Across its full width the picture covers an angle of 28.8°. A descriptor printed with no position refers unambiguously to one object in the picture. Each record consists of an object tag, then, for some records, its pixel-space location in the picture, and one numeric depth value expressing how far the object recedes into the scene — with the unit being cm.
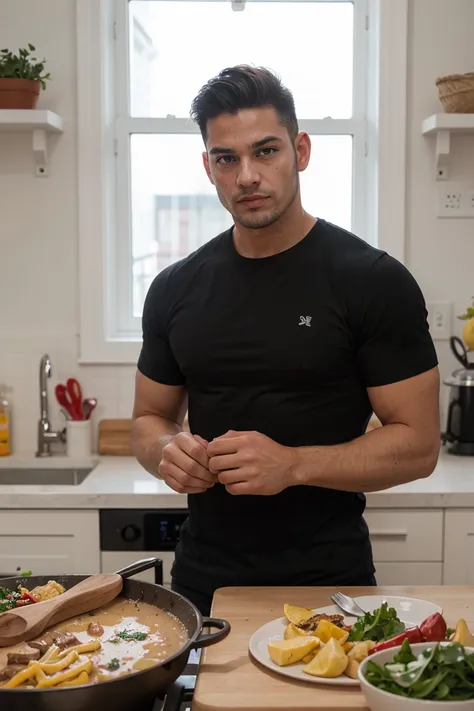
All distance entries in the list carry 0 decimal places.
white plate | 116
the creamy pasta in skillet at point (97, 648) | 114
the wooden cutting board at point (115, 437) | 298
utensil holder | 293
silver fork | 136
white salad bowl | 97
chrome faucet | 297
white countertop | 243
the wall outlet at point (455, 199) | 300
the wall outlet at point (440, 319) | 303
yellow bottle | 297
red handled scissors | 298
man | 159
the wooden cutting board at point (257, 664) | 112
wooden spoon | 127
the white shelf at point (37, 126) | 277
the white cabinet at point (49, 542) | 246
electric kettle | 283
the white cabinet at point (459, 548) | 245
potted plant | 279
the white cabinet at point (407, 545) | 245
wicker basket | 279
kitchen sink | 292
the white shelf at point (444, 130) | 280
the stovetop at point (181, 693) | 112
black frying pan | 102
